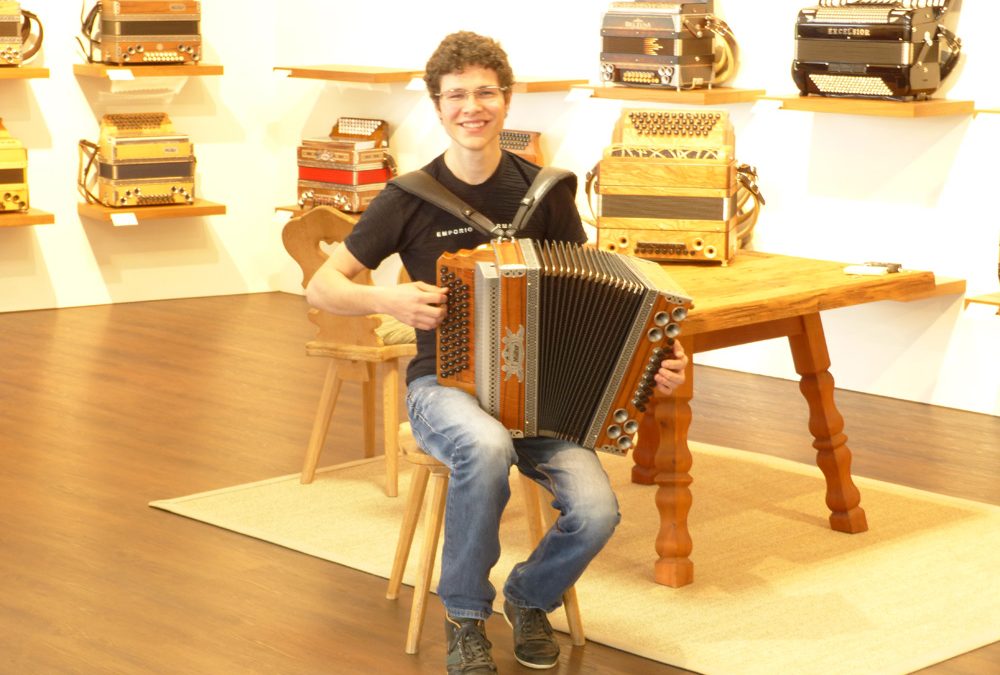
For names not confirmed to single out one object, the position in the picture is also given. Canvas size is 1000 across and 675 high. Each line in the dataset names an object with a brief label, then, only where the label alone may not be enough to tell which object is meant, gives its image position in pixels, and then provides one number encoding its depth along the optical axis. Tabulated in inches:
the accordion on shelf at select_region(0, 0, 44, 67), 248.8
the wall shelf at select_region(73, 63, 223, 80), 260.5
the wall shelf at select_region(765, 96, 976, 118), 189.6
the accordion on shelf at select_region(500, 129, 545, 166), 242.1
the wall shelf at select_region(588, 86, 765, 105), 211.6
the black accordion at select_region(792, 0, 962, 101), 188.9
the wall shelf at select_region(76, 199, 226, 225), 262.5
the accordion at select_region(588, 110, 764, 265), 148.3
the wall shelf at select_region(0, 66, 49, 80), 250.8
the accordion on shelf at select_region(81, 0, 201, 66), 261.0
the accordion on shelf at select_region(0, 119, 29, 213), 249.8
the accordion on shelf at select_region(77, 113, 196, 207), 263.1
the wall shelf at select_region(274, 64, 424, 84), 257.4
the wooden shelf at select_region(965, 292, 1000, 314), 185.2
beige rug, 121.5
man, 109.3
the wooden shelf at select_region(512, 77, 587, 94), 231.8
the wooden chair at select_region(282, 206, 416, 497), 160.4
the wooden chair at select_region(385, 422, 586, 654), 118.1
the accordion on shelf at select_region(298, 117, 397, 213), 261.7
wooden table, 132.9
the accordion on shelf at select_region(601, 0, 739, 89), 210.7
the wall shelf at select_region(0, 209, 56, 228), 250.2
